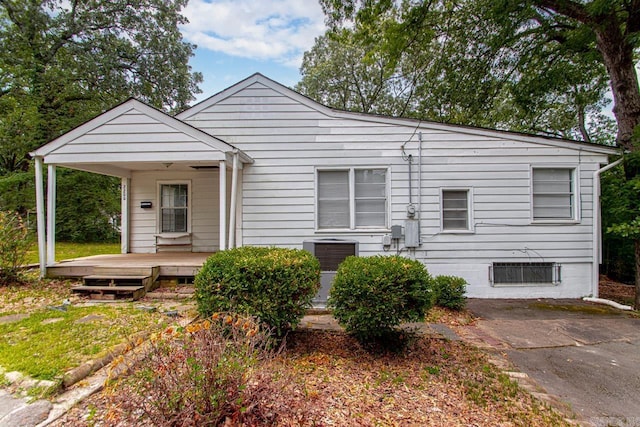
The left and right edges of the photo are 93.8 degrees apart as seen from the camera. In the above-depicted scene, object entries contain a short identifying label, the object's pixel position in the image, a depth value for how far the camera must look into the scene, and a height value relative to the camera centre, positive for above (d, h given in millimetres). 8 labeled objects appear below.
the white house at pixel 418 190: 6508 +577
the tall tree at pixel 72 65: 13227 +7473
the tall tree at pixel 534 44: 5969 +4456
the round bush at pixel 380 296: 3121 -854
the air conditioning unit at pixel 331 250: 6227 -720
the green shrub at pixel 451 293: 5504 -1427
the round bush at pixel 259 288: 3154 -781
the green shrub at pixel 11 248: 5758 -650
